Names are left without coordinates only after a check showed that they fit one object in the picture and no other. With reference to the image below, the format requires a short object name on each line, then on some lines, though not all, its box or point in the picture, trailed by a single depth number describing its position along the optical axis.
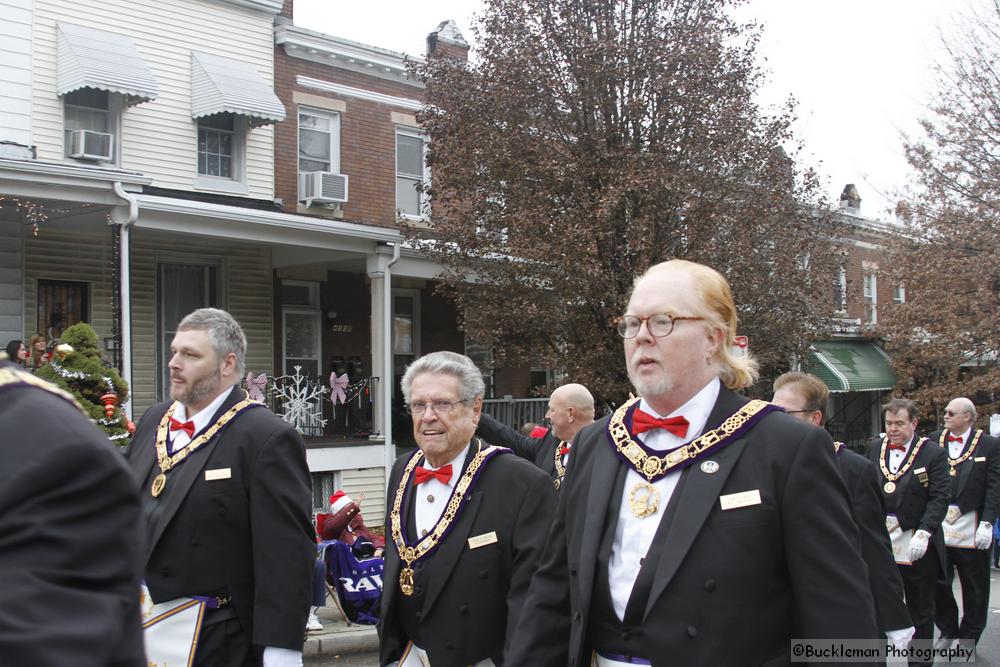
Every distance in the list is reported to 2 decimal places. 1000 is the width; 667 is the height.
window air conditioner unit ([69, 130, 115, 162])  15.40
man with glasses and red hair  3.04
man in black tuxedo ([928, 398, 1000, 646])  9.13
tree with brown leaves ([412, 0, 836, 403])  15.56
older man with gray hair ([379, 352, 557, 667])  4.17
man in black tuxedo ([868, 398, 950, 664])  8.43
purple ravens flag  10.02
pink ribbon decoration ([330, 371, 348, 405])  17.11
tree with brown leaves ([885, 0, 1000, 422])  23.64
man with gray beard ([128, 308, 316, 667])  4.21
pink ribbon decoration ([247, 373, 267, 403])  15.47
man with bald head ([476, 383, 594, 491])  7.58
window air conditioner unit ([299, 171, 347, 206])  18.39
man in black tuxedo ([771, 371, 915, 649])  5.67
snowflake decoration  16.78
